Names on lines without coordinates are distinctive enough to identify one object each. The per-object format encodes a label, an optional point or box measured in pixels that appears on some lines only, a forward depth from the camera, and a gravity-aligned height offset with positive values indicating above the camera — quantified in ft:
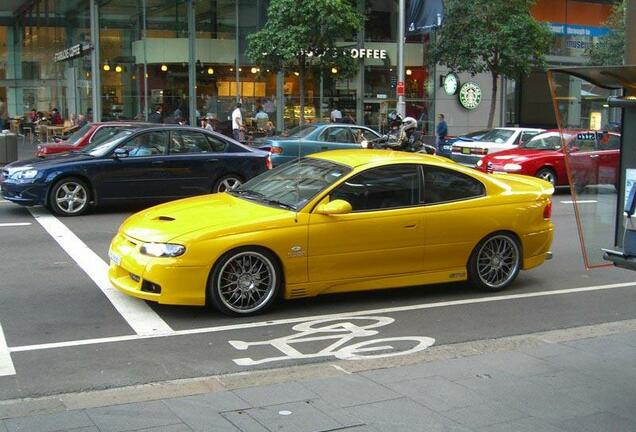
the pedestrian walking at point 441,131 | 90.63 -1.40
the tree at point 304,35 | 76.84 +9.01
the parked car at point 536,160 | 57.36 -3.11
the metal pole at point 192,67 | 100.53 +6.91
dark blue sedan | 41.45 -3.10
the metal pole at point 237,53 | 100.99 +8.93
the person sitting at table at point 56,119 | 103.28 -0.30
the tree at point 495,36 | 86.38 +9.87
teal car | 61.67 -1.80
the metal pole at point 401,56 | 77.82 +6.81
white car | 64.85 -2.10
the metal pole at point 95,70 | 102.68 +6.57
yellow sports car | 22.12 -3.68
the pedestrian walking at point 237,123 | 80.89 -0.53
